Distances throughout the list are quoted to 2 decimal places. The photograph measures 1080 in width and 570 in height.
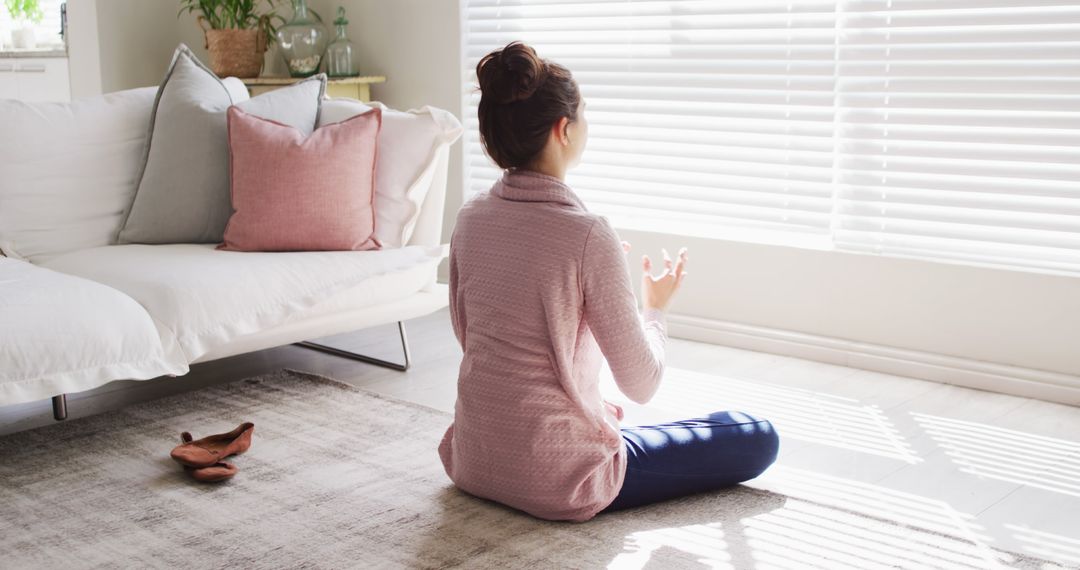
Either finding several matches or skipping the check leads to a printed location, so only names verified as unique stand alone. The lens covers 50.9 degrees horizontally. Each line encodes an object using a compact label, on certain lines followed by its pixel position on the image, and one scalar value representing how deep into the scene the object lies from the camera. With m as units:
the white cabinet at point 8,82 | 6.25
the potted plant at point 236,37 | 4.81
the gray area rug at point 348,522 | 2.12
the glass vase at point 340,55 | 4.74
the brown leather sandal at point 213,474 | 2.53
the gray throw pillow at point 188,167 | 3.35
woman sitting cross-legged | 2.06
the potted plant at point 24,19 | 6.38
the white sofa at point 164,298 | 2.58
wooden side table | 4.70
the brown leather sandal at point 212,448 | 2.59
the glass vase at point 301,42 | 4.75
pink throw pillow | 3.21
